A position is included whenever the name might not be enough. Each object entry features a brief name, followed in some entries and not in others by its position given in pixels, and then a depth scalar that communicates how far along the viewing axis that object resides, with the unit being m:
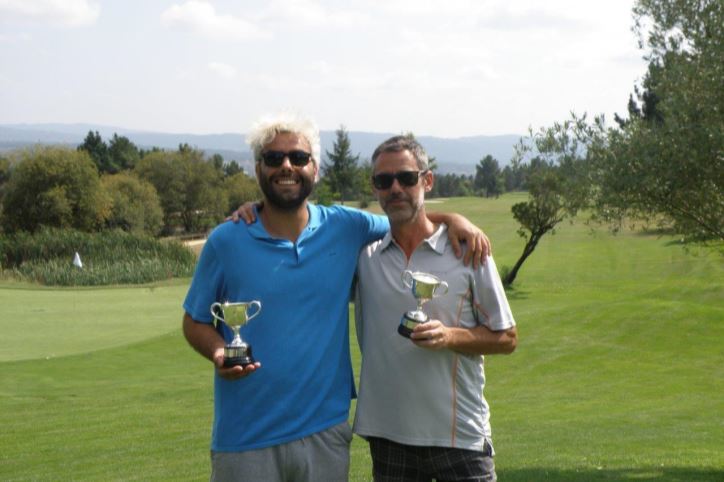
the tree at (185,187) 70.75
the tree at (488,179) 106.31
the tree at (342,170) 82.81
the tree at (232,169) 93.50
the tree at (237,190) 75.12
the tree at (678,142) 9.14
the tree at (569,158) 10.59
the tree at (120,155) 85.06
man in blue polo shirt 4.37
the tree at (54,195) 56.16
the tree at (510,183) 111.56
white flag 35.99
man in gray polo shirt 4.37
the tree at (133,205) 61.19
